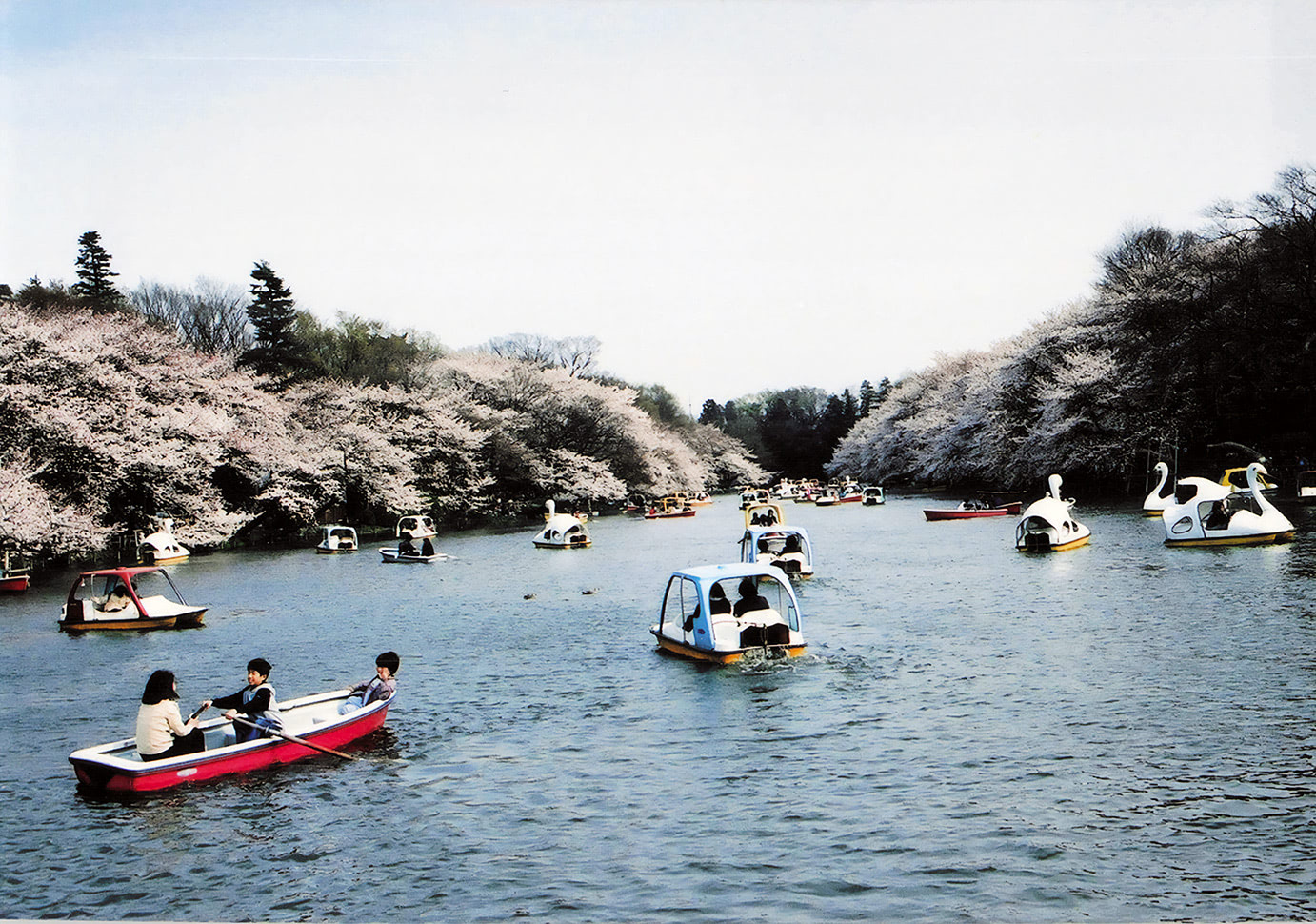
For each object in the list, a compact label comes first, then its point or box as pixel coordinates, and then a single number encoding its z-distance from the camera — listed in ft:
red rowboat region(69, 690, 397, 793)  51.03
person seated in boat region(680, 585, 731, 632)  79.41
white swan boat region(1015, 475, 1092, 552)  147.84
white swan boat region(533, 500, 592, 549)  195.11
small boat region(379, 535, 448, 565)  174.81
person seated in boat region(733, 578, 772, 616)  79.25
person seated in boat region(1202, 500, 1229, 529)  137.90
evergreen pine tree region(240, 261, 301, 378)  279.69
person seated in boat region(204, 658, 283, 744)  54.80
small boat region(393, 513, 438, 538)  222.07
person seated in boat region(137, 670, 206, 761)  51.24
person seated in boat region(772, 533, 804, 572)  132.61
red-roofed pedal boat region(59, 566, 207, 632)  104.37
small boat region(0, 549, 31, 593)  139.44
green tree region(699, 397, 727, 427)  636.07
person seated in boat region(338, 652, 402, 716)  60.95
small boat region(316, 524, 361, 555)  198.10
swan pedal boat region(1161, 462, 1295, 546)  133.18
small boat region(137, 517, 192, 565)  178.60
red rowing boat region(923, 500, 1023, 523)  226.79
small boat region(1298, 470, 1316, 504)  188.24
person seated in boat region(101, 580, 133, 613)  107.04
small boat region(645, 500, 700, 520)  286.05
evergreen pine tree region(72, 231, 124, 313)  279.69
